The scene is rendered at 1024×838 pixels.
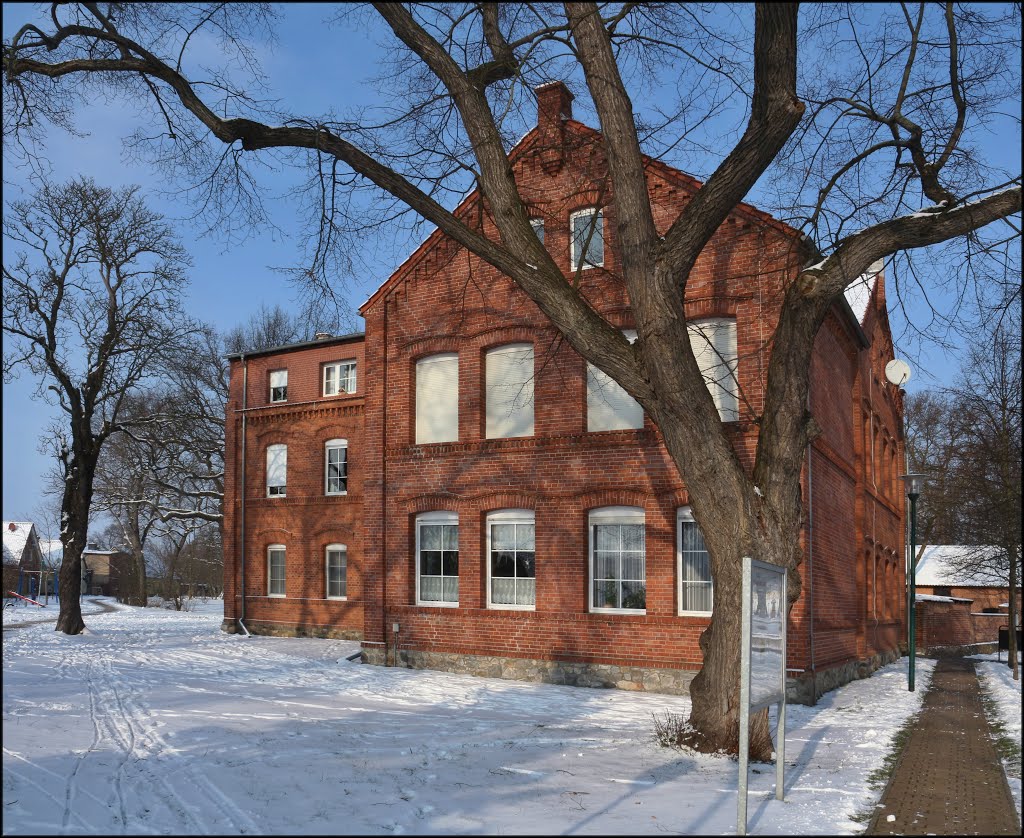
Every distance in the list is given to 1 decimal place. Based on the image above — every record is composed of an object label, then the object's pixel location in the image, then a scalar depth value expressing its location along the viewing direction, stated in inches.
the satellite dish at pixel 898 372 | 793.6
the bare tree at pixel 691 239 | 377.1
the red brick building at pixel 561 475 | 620.7
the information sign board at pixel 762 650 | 291.0
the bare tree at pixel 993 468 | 801.6
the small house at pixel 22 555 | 1879.9
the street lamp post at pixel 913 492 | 699.4
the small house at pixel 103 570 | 2564.0
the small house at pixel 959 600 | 1243.2
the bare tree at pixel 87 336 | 951.0
